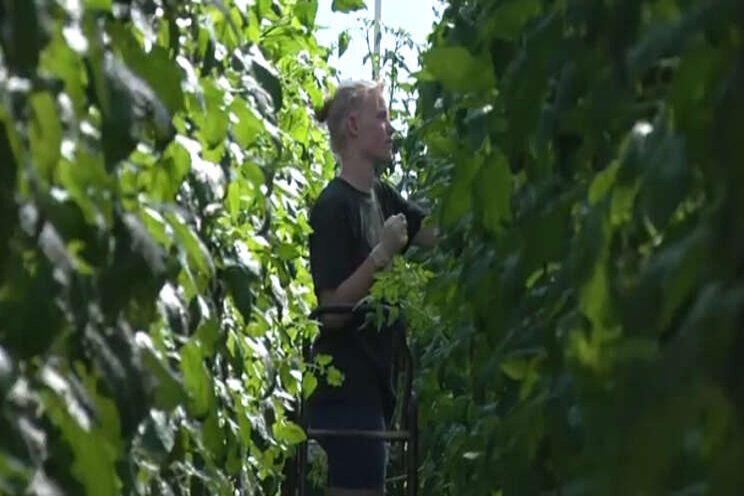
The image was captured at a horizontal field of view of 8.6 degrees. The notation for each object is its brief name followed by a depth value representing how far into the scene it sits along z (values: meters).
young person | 13.33
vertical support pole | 16.57
